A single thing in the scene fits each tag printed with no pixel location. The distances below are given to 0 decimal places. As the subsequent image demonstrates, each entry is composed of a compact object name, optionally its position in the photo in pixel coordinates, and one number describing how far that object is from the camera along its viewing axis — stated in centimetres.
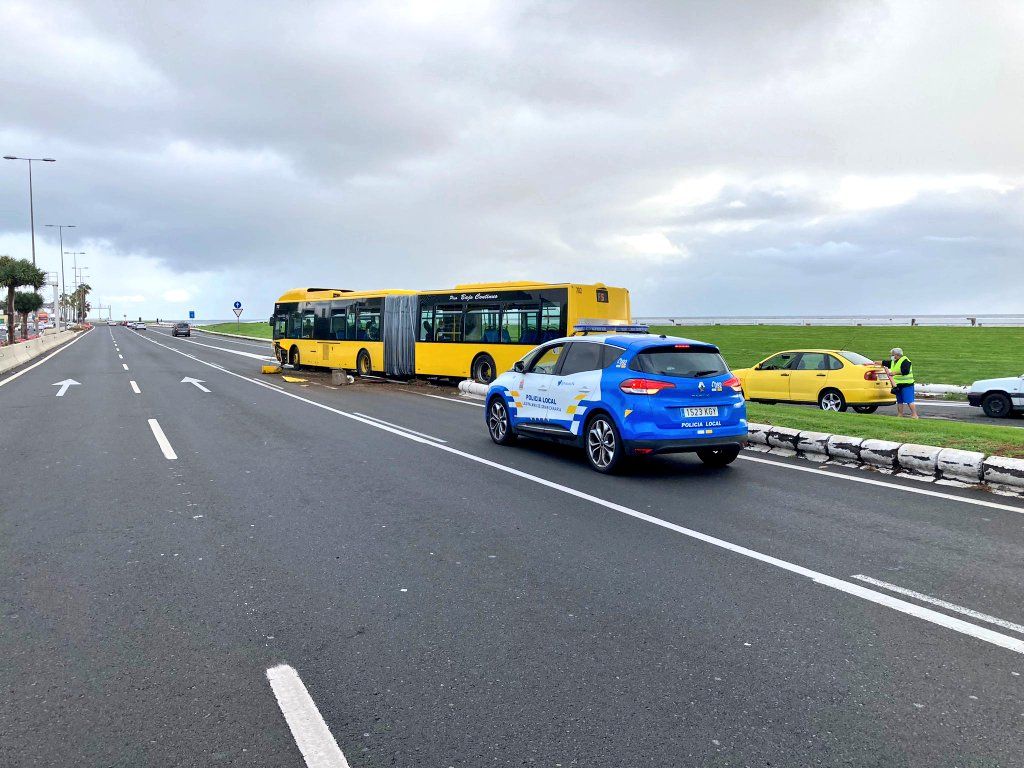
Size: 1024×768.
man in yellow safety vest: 1527
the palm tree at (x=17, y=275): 6462
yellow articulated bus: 2022
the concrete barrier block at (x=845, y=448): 970
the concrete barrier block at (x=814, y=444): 1018
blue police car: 869
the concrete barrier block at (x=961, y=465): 829
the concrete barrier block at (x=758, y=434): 1111
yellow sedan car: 1642
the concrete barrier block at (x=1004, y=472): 790
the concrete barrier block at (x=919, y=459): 877
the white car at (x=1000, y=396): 1661
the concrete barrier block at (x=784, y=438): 1061
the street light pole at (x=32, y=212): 5231
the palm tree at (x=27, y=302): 8376
